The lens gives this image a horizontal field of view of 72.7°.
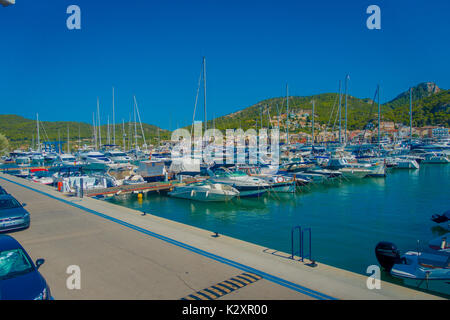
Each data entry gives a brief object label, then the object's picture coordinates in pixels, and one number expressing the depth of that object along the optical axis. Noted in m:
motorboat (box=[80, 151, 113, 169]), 50.50
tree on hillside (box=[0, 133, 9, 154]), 77.04
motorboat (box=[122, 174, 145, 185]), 33.00
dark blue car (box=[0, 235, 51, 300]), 5.71
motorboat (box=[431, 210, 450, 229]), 18.19
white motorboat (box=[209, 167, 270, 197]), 29.45
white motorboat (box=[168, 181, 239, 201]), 27.09
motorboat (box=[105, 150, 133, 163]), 55.17
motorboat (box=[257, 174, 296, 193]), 31.31
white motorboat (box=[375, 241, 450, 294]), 10.48
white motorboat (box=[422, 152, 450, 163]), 61.64
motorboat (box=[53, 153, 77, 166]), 50.88
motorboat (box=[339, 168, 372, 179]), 42.22
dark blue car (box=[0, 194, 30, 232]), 11.86
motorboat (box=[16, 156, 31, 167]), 63.41
